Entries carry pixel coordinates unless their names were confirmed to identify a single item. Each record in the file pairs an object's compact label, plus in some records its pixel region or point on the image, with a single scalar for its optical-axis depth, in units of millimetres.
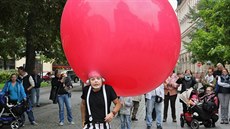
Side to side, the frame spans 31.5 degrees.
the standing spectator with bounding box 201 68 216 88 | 15664
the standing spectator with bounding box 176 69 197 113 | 13491
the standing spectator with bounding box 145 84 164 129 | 11414
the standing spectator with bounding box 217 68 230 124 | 13039
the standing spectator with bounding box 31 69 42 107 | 17852
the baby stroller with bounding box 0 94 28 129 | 11609
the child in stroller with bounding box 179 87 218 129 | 11914
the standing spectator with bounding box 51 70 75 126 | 12117
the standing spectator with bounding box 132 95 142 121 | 13641
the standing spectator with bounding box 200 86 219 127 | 11891
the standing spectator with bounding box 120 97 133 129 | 9312
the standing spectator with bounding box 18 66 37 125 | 14189
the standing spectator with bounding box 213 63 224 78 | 13828
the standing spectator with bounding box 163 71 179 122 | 12899
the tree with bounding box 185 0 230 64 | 22394
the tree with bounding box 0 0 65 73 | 13227
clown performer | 5320
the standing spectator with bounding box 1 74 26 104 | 11906
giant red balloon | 4895
